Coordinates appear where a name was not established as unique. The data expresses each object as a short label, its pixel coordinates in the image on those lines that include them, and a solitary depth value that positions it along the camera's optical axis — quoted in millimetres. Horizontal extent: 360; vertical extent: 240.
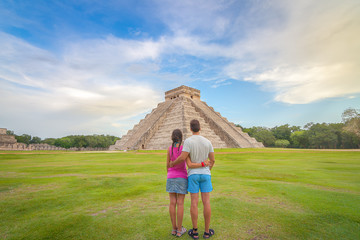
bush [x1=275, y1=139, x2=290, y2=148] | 68438
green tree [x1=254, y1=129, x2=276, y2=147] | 70438
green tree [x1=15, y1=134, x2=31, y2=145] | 86275
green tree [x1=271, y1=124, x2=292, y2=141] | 76188
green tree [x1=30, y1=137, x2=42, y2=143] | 102938
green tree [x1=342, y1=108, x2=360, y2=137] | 43656
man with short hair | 3572
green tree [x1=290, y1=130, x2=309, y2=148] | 64244
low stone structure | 43906
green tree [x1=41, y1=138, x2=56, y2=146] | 98650
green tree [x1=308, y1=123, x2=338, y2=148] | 55594
